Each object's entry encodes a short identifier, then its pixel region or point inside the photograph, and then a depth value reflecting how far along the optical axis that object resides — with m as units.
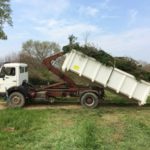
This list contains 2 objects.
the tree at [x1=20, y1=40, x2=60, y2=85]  12.43
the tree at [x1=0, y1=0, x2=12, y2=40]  11.37
